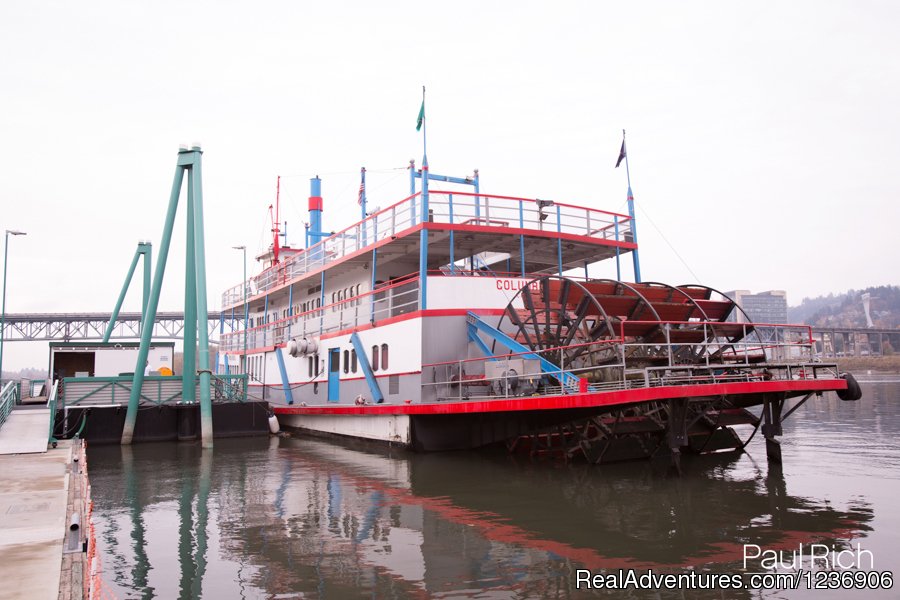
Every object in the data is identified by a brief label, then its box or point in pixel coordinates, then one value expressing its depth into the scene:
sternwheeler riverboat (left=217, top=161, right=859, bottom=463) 13.08
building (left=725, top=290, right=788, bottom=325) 184.99
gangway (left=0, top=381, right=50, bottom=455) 14.34
